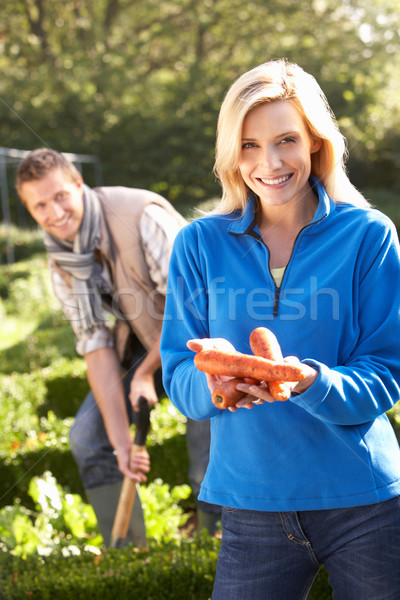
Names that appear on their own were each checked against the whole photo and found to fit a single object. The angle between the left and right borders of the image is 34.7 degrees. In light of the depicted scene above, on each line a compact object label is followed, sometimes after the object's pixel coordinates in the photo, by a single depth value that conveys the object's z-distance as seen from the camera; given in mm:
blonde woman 1616
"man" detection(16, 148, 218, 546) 3092
